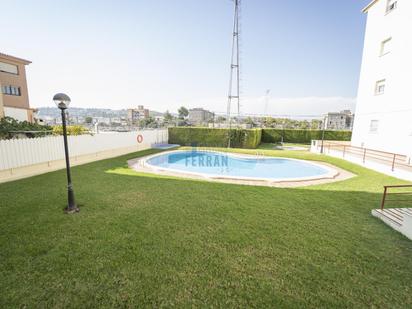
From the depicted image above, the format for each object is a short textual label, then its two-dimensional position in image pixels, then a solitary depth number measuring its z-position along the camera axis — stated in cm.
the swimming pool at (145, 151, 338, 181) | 1005
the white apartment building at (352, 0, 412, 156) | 937
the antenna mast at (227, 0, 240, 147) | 1705
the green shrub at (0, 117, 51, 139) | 783
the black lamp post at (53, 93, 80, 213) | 404
